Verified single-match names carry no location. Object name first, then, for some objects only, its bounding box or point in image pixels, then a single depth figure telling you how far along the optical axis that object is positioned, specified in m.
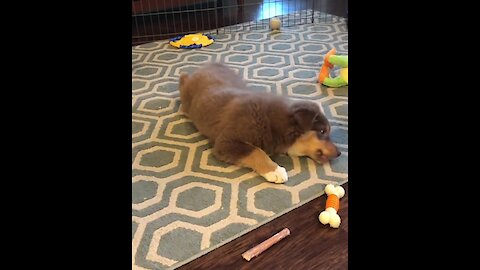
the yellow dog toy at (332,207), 1.35
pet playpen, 3.61
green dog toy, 2.33
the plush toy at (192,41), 3.17
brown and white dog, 1.64
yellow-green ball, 3.46
